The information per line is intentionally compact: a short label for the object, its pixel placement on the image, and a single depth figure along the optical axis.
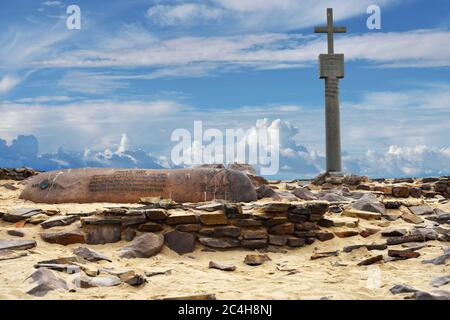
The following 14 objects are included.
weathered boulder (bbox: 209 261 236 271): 6.46
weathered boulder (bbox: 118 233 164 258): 6.91
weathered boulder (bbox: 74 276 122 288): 5.27
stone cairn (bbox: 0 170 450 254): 7.51
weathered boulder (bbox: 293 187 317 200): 11.23
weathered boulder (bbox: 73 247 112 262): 6.42
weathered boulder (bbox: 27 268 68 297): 4.88
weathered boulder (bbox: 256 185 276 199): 11.04
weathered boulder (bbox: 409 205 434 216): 10.07
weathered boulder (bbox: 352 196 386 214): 9.56
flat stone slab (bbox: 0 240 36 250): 6.59
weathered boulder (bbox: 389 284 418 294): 5.00
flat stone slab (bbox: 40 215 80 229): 7.75
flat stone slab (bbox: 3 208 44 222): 8.12
